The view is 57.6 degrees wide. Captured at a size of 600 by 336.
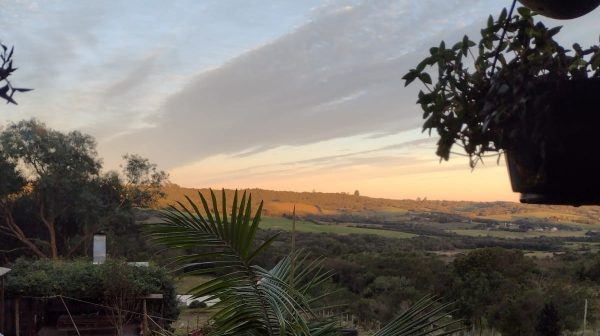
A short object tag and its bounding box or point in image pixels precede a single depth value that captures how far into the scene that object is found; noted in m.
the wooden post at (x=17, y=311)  7.90
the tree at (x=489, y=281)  12.11
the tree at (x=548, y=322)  9.65
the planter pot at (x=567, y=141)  0.67
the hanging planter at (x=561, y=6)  0.69
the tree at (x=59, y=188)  18.39
